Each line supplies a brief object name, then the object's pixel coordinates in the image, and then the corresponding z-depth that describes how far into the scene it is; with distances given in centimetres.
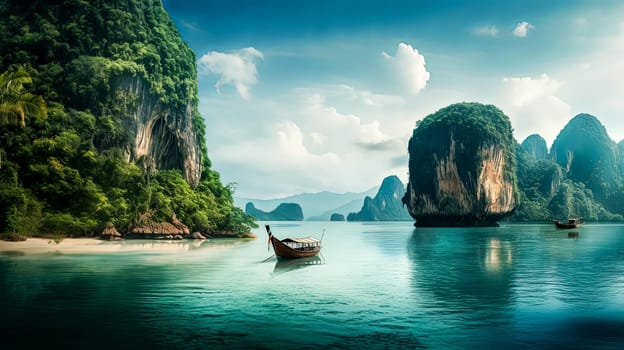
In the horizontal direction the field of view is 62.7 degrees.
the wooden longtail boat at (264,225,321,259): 2566
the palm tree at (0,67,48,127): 2817
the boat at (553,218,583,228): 6725
